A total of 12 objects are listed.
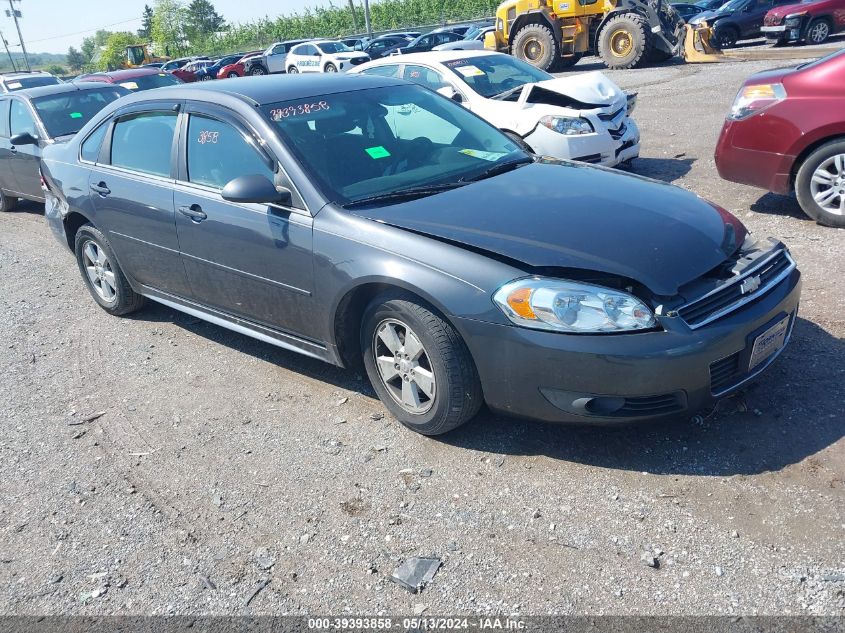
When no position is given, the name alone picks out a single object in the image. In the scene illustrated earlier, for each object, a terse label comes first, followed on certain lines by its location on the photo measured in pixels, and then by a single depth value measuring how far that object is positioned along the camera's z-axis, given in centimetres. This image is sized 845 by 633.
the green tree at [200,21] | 8744
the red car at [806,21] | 2028
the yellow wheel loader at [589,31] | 1880
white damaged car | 796
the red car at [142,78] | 1367
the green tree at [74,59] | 13562
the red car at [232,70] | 3462
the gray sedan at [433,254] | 318
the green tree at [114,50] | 8588
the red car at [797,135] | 587
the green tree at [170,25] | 8825
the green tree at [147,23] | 10856
